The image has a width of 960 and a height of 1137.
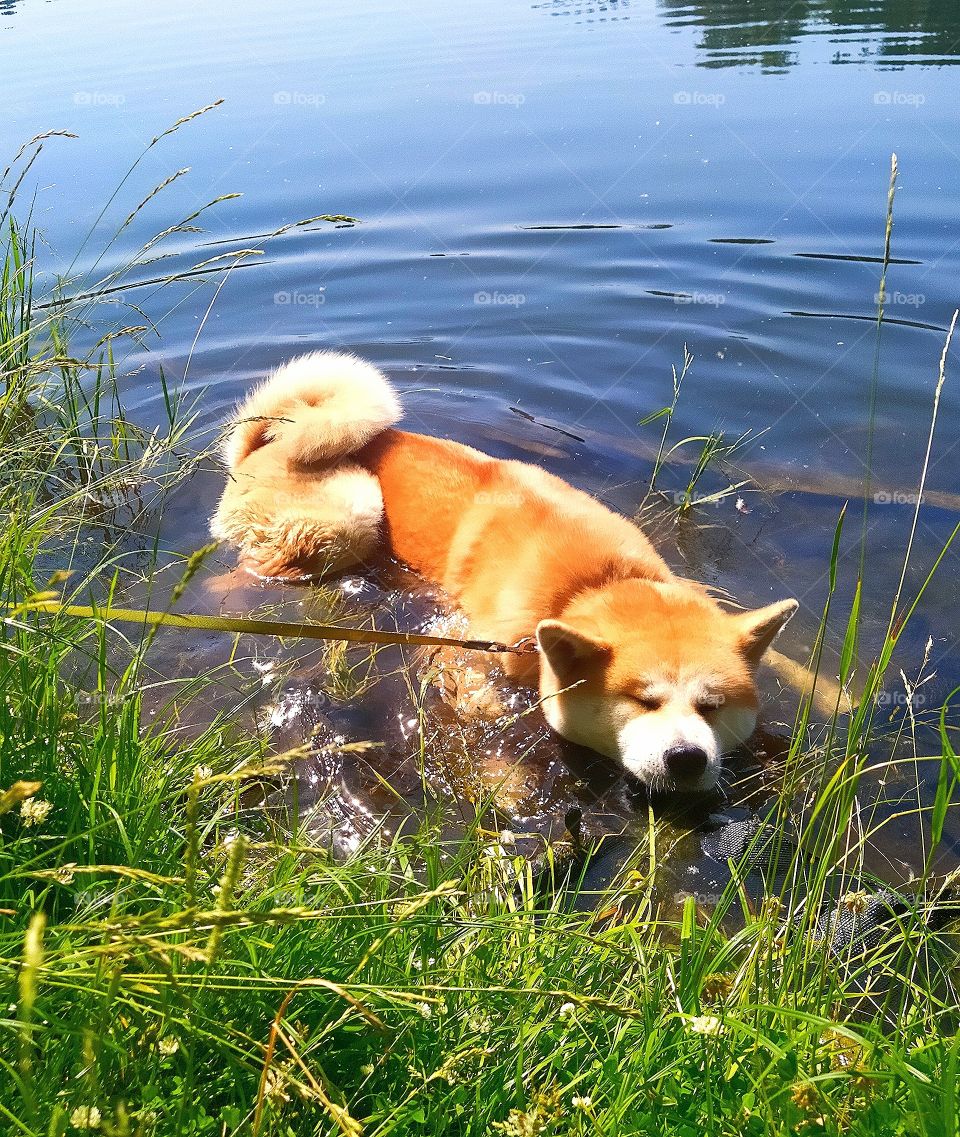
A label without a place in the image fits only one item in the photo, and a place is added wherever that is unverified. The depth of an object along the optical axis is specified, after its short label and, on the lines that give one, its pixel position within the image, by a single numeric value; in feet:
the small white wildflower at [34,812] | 2.60
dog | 4.31
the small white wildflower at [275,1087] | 1.88
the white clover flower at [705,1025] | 2.47
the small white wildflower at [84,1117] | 1.79
